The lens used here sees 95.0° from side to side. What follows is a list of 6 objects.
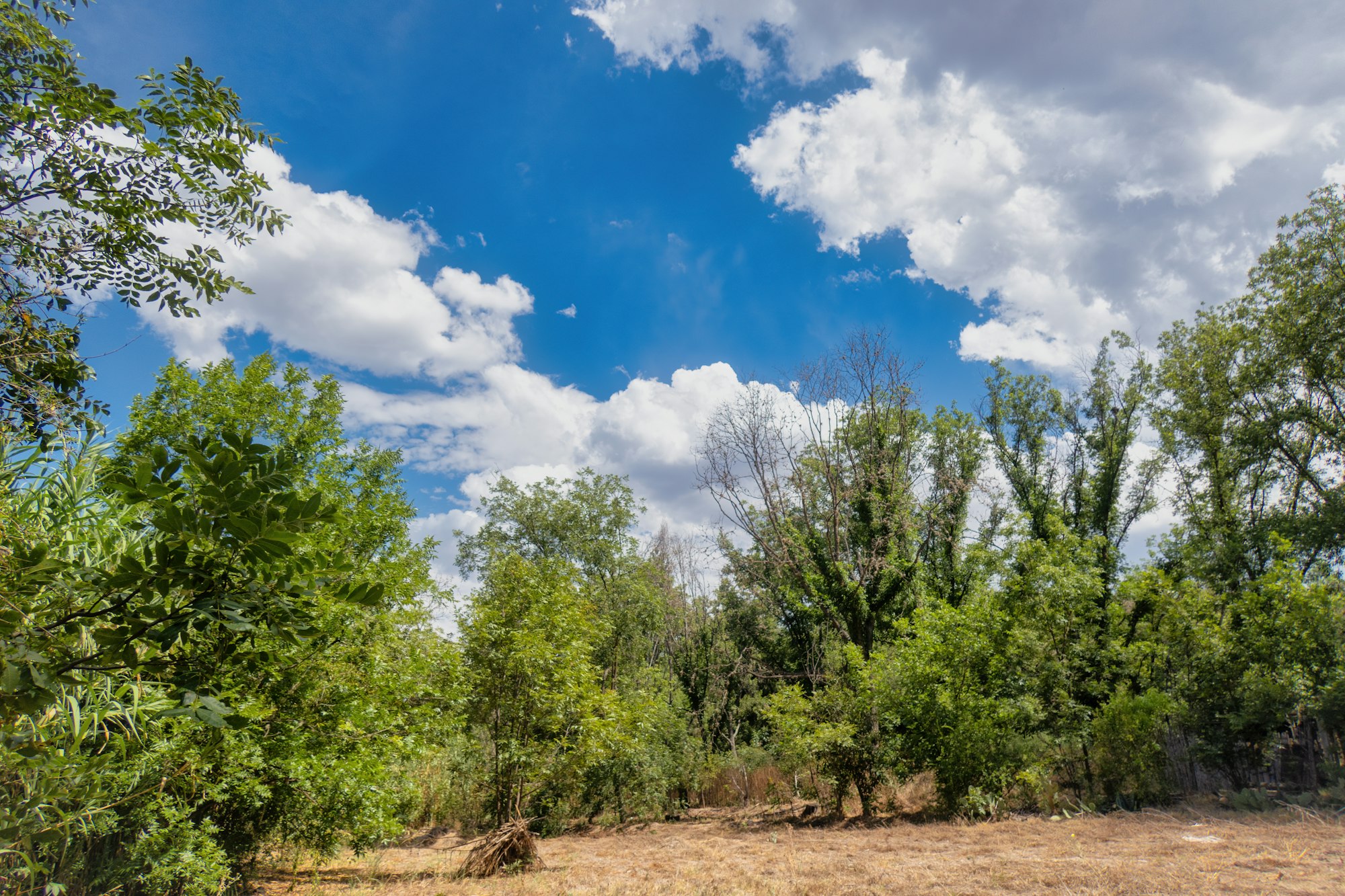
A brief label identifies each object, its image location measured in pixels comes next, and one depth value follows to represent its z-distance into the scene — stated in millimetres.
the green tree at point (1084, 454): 21828
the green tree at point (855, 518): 15984
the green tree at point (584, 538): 23266
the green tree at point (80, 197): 2248
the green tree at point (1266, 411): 16500
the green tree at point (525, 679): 10273
